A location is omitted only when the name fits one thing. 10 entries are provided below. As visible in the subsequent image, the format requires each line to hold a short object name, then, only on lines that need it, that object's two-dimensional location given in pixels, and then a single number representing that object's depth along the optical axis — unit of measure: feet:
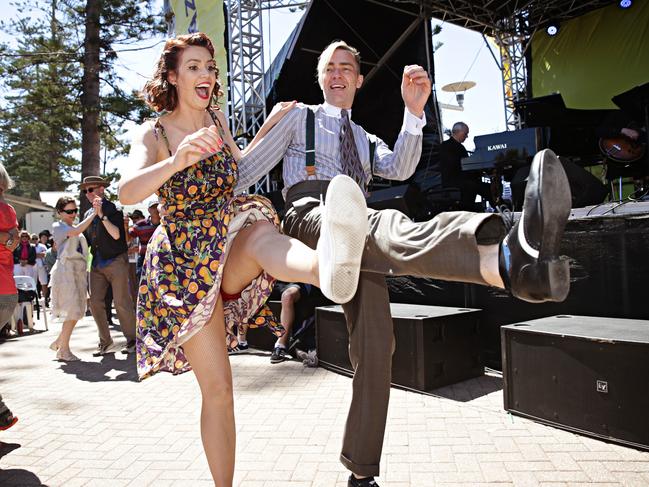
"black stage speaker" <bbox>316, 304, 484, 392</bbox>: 12.97
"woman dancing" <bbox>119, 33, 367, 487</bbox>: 6.02
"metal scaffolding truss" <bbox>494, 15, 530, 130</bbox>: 40.04
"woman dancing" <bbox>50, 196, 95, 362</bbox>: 19.58
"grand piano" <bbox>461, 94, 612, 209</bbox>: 15.40
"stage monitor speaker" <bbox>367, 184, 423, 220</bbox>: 21.62
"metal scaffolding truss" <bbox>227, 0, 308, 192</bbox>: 28.84
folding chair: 28.14
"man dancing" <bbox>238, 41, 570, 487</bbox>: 4.42
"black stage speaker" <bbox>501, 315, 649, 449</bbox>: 8.67
